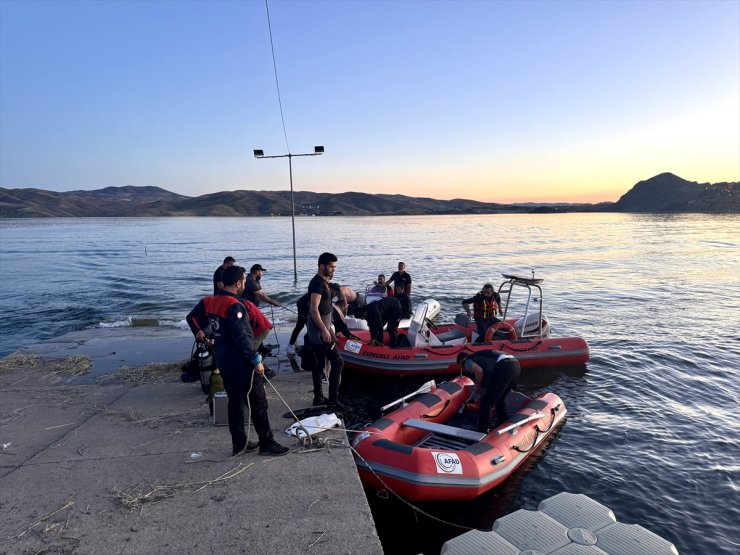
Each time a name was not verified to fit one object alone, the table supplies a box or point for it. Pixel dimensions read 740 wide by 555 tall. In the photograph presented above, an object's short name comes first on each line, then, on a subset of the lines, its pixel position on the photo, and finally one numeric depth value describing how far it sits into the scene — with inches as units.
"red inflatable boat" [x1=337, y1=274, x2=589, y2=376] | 401.1
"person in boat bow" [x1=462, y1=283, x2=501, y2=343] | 417.4
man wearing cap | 358.0
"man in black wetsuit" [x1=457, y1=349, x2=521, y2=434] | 255.1
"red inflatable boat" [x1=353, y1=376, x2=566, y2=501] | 210.5
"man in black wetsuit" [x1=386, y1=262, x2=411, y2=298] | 523.5
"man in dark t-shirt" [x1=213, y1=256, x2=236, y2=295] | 307.8
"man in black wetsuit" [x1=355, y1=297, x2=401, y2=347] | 400.5
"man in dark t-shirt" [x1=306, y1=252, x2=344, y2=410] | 242.5
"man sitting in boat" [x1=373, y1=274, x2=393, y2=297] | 558.6
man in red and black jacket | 178.9
